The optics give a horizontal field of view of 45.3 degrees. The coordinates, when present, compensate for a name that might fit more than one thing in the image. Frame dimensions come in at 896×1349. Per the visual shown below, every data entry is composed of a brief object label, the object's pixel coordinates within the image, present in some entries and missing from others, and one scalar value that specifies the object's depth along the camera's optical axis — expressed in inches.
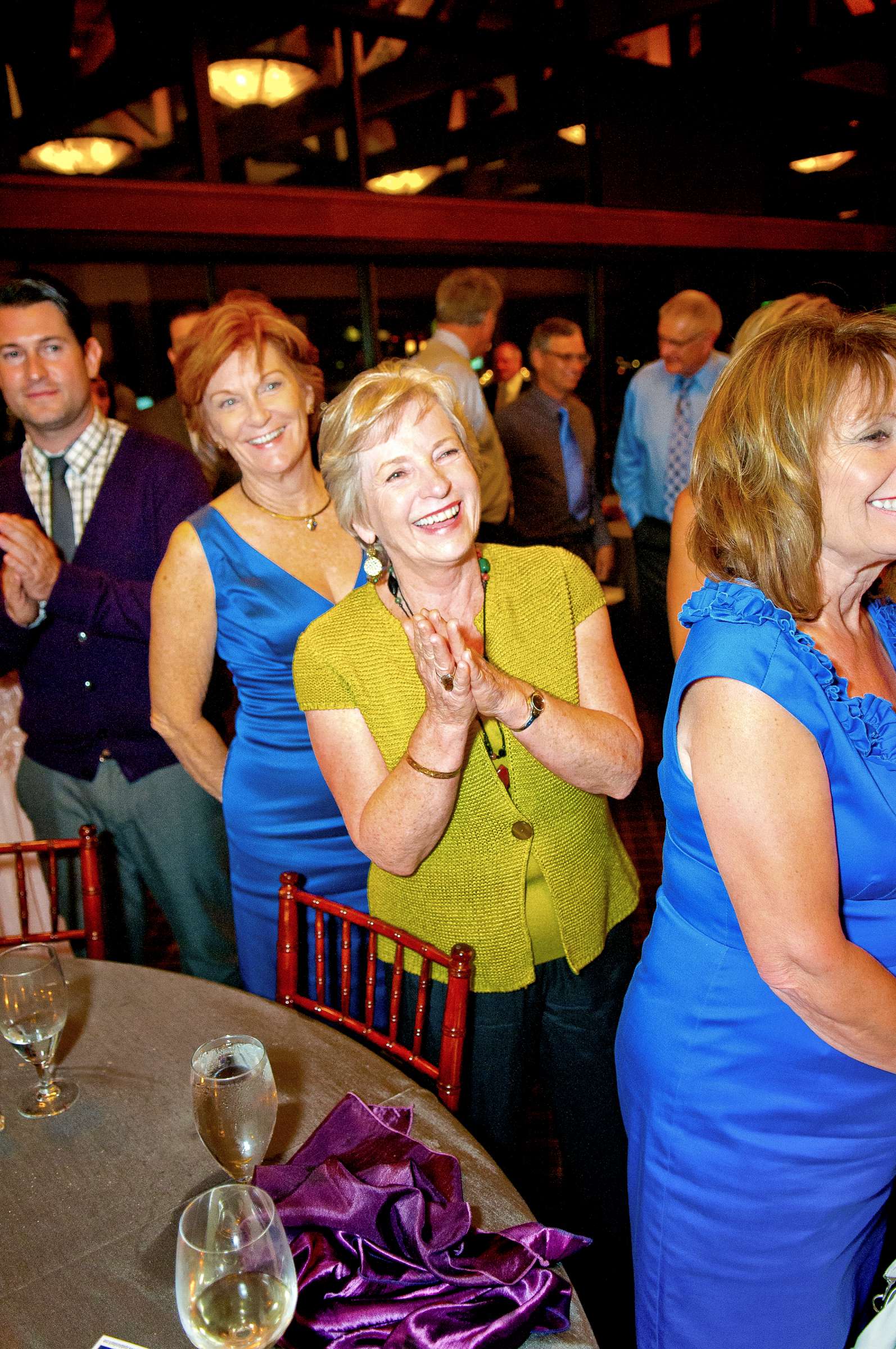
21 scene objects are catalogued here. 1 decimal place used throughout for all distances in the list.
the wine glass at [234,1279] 33.3
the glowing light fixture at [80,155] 185.5
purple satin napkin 37.6
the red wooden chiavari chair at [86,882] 78.0
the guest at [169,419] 172.1
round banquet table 41.4
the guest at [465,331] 186.9
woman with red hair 88.7
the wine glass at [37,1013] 52.1
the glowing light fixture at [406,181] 232.5
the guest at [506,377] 268.4
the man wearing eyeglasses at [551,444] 215.0
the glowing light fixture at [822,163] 324.8
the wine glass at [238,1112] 42.9
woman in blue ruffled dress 48.9
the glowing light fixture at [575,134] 270.4
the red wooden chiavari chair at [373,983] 58.4
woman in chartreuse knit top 66.5
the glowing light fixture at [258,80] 211.9
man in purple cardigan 100.6
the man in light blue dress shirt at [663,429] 194.1
